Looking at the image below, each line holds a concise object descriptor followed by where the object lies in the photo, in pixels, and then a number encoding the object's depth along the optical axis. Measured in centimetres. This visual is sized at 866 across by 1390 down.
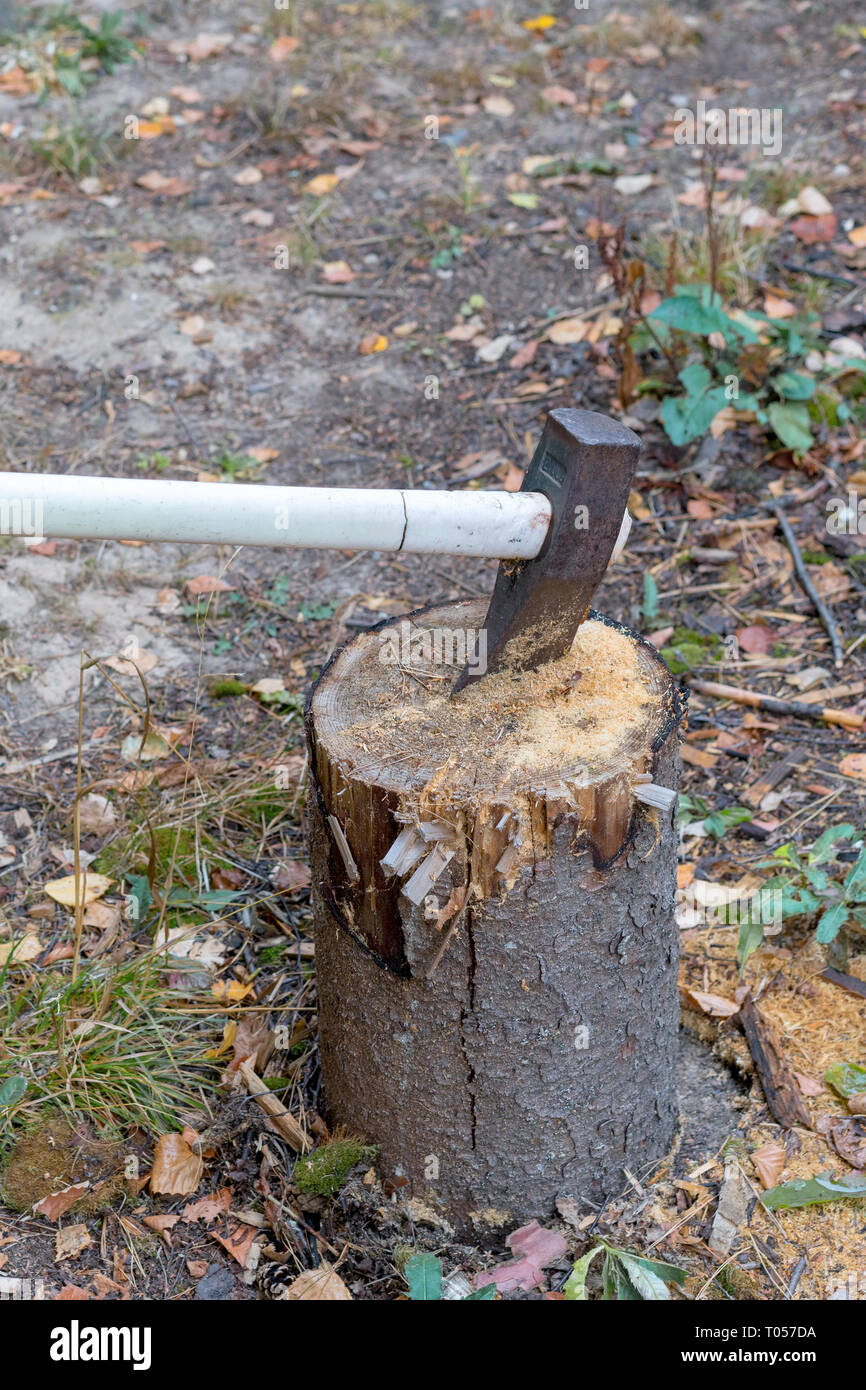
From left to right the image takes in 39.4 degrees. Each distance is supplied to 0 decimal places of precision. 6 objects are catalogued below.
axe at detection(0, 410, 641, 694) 188
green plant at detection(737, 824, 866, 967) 247
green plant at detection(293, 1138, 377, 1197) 229
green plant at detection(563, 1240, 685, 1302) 207
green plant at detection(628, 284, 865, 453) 386
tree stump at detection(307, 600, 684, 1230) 198
